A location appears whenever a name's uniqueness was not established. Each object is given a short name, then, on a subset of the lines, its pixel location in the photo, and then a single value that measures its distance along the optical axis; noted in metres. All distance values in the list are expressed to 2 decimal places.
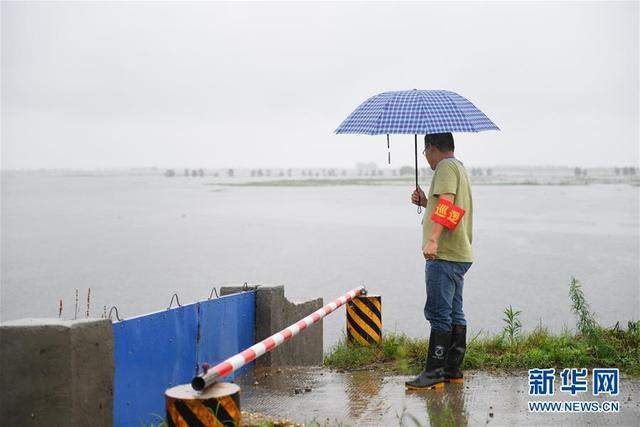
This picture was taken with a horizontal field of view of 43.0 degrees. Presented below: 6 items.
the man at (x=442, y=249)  6.56
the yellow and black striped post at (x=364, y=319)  9.18
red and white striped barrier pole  4.71
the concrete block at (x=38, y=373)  5.04
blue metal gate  5.97
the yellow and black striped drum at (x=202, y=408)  4.57
